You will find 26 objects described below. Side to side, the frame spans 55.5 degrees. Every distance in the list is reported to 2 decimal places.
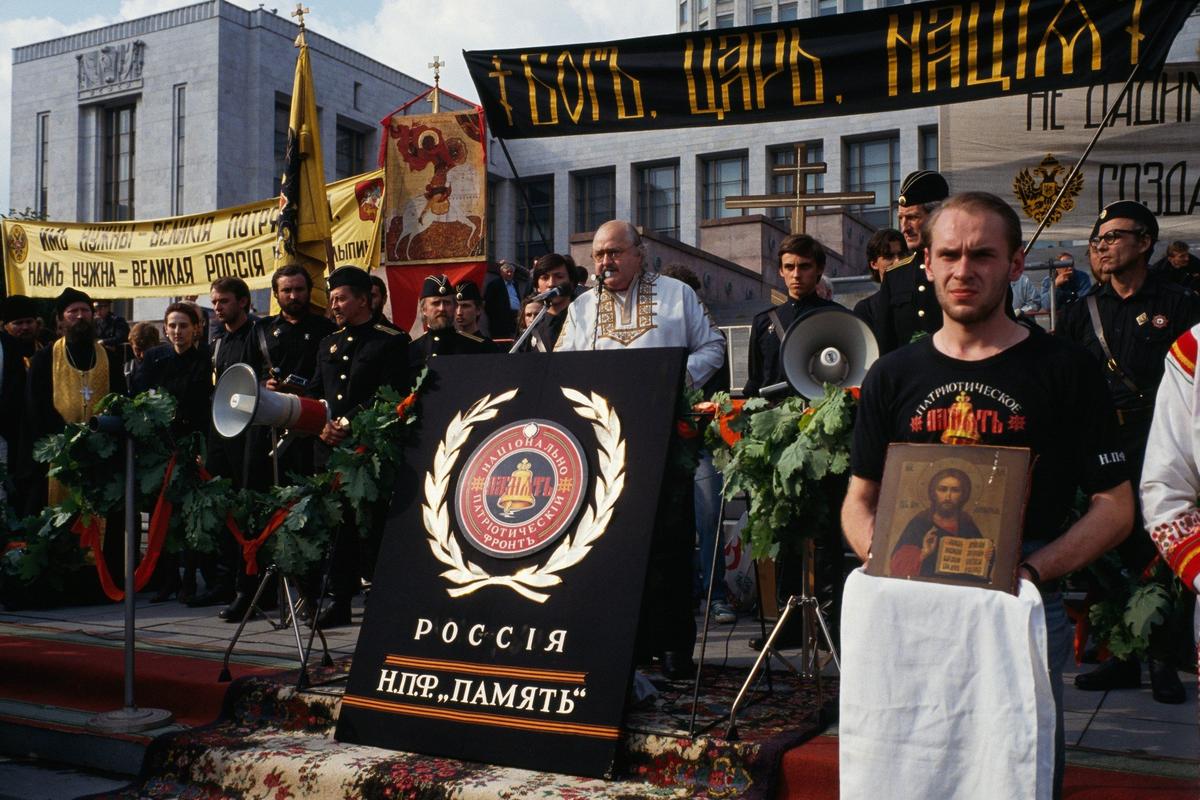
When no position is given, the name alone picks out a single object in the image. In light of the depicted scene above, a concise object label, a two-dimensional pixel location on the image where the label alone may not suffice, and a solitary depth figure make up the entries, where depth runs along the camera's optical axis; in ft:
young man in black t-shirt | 8.43
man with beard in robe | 27.68
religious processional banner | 30.73
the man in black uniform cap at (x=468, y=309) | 26.08
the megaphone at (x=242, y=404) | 16.66
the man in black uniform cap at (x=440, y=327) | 24.45
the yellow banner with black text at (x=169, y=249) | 34.94
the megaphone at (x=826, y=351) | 13.70
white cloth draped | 7.89
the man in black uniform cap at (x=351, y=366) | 21.62
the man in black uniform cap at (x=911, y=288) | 18.40
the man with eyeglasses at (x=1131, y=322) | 16.38
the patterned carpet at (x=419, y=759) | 12.73
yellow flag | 31.14
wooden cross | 42.93
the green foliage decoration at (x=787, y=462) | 13.23
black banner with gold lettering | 16.53
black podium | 13.30
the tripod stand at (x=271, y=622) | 16.16
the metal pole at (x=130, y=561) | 16.48
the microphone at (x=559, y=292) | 15.24
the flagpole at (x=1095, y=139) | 15.68
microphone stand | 14.81
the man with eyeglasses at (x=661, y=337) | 16.34
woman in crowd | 26.35
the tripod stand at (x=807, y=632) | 13.24
